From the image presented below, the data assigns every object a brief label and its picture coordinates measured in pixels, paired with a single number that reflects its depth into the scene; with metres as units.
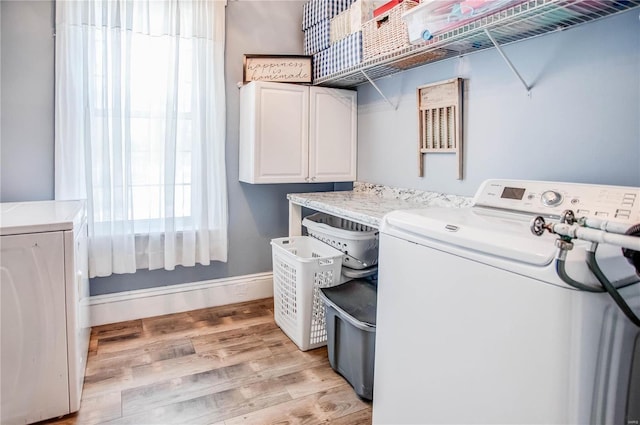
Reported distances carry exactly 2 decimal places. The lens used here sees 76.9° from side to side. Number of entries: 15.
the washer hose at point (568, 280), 0.90
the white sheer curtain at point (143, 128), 2.38
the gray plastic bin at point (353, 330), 1.87
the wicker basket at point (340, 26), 2.57
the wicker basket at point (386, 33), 2.06
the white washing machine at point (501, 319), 0.93
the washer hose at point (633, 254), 0.83
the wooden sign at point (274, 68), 2.80
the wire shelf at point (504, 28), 1.43
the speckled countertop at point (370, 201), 2.09
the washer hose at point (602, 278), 0.90
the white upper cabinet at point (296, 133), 2.76
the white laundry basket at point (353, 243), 2.37
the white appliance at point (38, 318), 1.63
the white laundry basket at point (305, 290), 2.32
